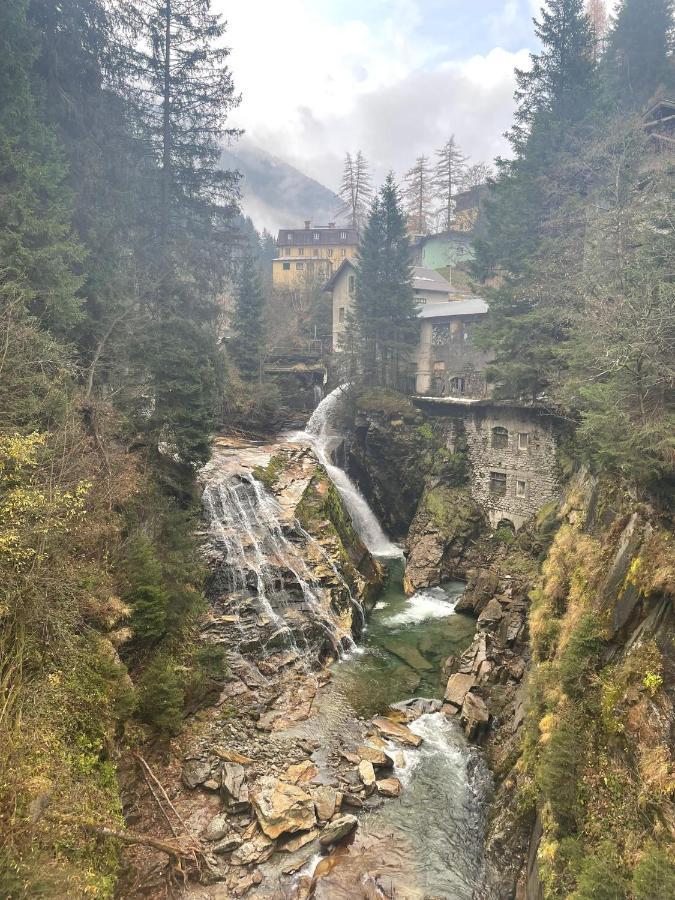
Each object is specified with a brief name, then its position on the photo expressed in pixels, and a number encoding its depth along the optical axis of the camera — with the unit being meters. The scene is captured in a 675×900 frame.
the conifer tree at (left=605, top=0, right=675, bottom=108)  32.94
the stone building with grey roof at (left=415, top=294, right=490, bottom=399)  33.62
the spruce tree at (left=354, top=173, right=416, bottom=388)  33.78
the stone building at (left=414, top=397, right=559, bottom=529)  24.88
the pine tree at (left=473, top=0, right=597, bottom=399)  23.22
